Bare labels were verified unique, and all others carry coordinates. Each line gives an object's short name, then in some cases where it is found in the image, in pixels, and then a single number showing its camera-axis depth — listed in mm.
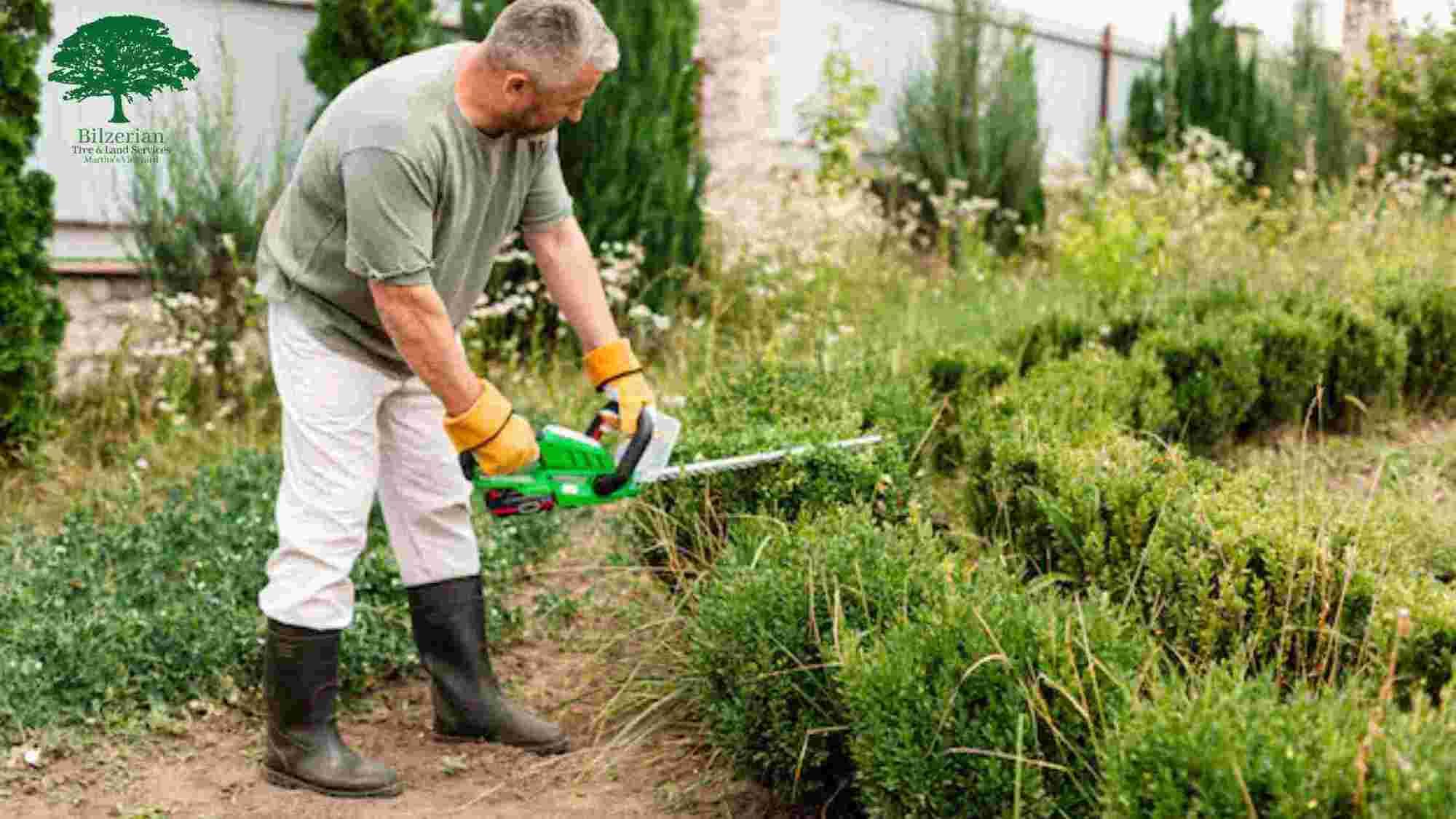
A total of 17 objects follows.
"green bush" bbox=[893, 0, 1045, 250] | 10805
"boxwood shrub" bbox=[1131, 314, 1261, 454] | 5547
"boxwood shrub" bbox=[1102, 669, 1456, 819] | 2125
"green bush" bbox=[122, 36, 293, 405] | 7047
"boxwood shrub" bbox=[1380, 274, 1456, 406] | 6246
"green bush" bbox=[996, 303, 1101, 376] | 6171
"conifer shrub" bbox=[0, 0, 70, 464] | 5832
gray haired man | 3301
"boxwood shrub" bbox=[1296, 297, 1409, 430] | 5953
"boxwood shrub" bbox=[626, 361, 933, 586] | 4094
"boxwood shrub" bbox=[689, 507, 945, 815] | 3223
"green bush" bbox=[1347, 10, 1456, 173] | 12445
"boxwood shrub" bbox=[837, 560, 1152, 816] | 2721
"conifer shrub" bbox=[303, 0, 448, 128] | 7152
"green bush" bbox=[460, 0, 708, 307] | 7871
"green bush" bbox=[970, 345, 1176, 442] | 4555
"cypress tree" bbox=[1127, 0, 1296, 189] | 12391
